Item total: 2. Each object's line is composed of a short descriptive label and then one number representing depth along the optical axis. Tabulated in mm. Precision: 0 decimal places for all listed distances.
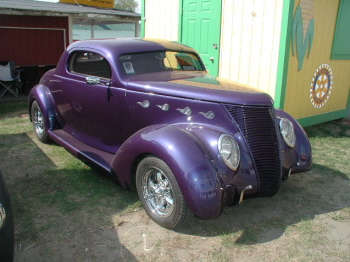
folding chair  8852
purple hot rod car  2936
